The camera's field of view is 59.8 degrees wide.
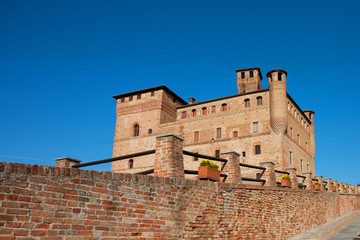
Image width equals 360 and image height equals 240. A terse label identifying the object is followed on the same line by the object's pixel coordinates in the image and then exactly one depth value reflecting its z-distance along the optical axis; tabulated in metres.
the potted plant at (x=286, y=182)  14.13
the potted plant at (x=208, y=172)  8.11
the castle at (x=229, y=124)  29.69
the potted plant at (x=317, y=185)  19.44
